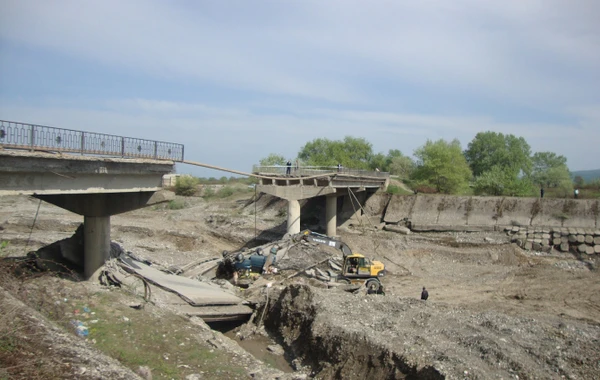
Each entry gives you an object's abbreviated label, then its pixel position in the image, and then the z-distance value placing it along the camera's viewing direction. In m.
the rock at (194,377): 10.12
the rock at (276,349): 14.32
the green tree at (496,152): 70.75
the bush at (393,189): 48.00
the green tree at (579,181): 55.05
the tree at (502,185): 44.12
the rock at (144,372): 9.10
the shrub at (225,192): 57.53
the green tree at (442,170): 47.97
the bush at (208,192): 58.97
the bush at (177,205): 50.62
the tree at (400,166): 79.22
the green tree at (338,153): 64.06
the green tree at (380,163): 75.56
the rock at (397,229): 36.16
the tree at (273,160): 62.66
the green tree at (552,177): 59.25
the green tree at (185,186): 60.16
